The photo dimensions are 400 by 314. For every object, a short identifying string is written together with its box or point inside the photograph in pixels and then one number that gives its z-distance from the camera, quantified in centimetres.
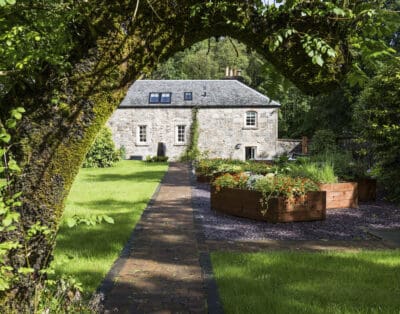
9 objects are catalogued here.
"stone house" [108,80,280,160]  3089
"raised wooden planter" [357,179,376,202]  1138
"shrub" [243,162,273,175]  1314
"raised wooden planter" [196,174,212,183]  1623
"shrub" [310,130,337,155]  2233
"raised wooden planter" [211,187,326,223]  852
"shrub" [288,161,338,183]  1039
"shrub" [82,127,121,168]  2333
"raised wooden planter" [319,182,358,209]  1022
